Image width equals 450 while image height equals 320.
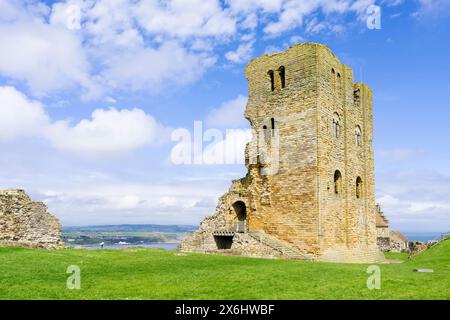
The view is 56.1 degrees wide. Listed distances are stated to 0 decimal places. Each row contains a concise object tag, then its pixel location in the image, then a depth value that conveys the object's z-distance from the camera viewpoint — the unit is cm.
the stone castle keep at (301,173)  2480
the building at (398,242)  4856
